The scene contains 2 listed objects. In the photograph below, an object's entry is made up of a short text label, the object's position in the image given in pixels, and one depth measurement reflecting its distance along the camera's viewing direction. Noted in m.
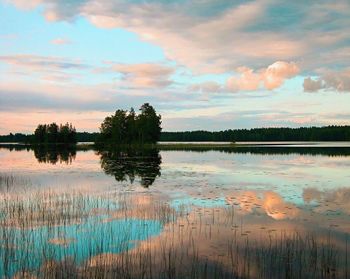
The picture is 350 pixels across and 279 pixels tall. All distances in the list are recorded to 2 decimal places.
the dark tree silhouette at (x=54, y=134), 173.30
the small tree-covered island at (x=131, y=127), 117.12
